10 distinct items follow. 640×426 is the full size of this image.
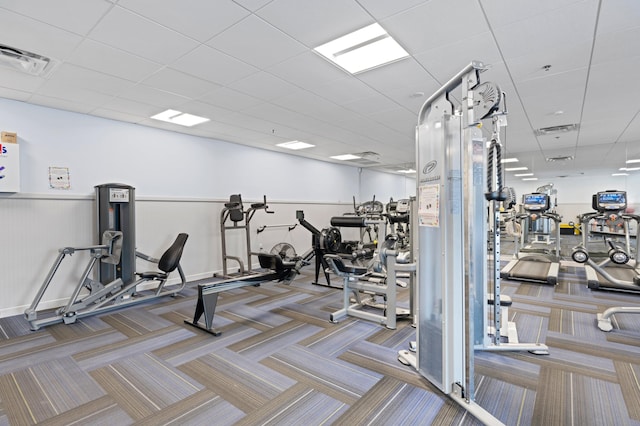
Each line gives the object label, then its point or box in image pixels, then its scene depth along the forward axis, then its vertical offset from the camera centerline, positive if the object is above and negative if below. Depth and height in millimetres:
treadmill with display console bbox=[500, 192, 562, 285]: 5209 -1056
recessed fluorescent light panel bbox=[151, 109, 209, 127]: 4488 +1394
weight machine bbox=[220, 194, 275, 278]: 5523 -131
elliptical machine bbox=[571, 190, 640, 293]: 3997 -593
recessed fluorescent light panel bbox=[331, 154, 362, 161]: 7843 +1365
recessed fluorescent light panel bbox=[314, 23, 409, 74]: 2533 +1396
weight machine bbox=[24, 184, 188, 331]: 3713 -659
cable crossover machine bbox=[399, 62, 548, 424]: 1929 -112
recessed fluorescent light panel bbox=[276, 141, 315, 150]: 6414 +1368
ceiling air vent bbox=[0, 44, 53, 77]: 2703 +1374
